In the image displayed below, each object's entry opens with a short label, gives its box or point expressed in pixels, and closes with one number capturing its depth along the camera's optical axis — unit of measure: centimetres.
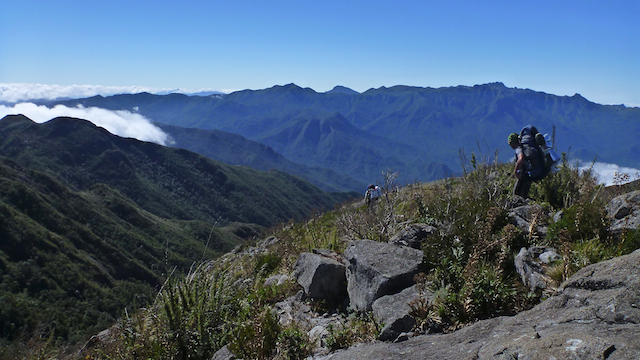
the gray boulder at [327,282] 563
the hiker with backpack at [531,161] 789
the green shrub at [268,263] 824
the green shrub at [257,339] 422
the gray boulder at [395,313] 405
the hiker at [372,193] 1116
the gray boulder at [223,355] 435
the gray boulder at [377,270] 476
